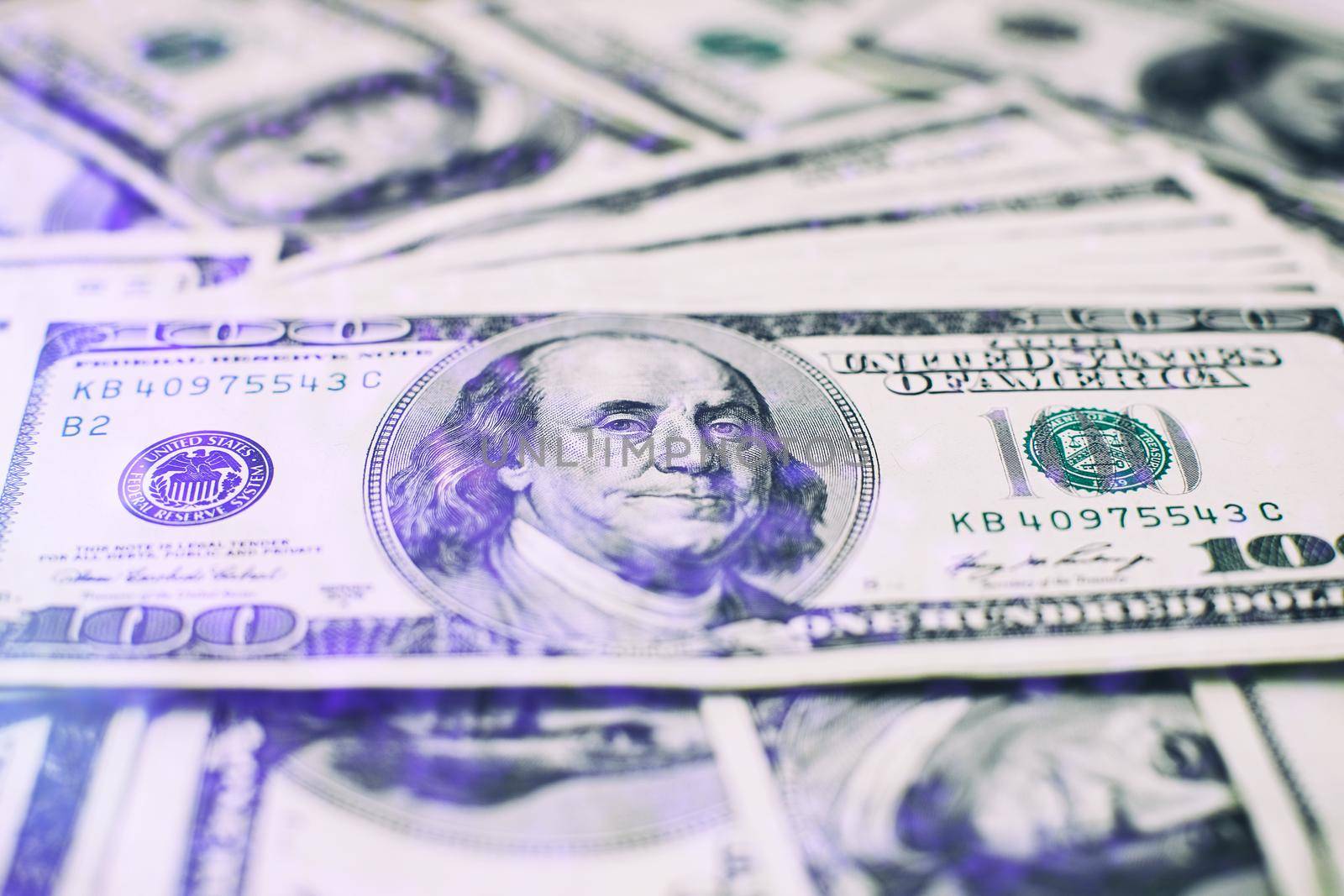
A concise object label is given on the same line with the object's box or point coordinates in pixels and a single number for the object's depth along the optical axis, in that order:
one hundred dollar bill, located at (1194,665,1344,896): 0.28
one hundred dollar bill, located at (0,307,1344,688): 0.29
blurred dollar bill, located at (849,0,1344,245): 0.35
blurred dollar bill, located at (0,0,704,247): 0.34
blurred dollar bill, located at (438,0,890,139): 0.36
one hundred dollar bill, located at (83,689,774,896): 0.28
